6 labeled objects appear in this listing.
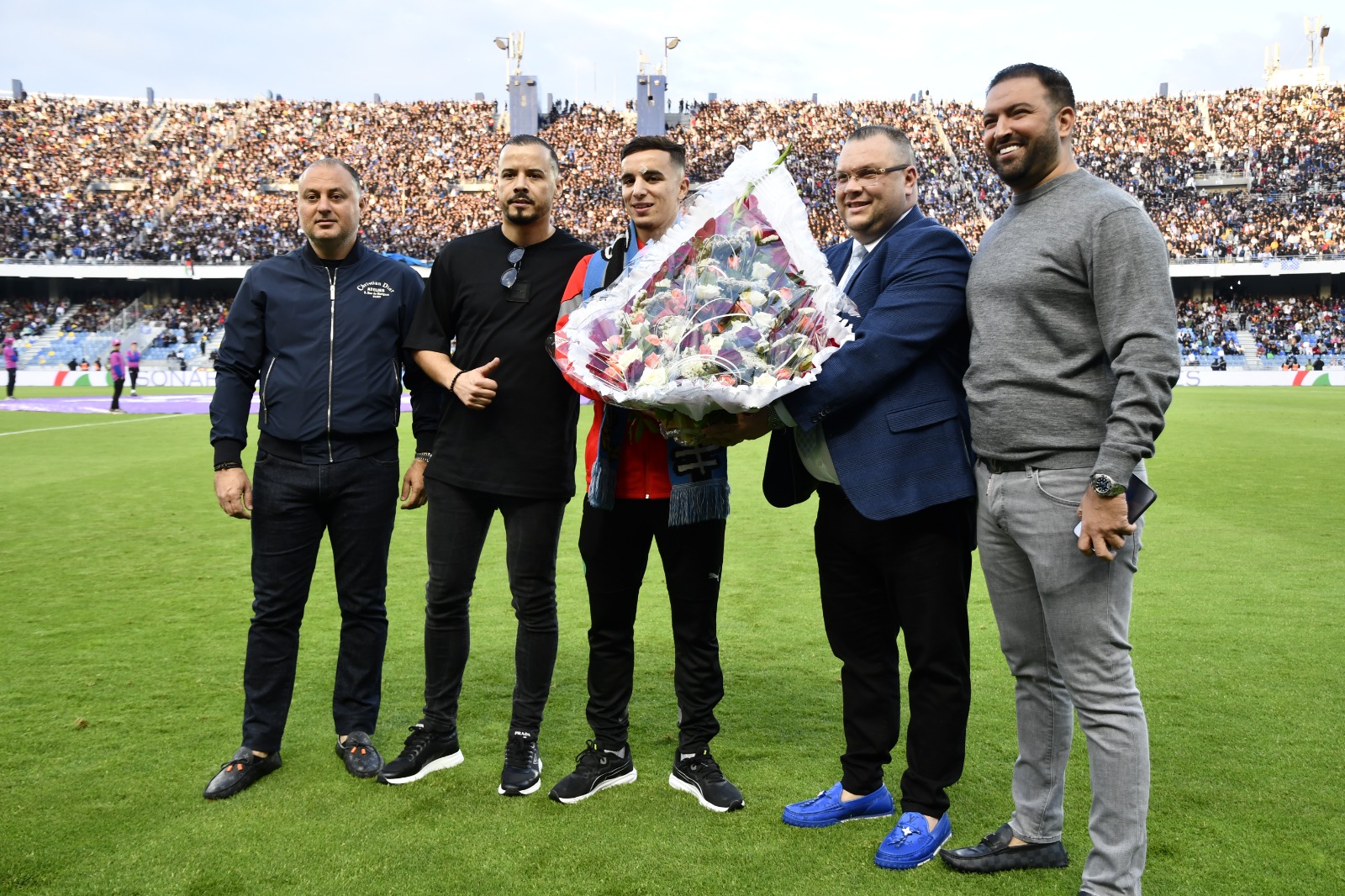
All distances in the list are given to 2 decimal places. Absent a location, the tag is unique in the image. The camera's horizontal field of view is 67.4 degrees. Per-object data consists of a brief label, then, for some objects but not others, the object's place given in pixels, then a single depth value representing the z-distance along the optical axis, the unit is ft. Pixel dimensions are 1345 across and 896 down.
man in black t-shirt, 11.75
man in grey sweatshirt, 8.27
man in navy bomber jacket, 12.22
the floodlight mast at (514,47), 155.53
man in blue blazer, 9.73
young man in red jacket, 11.02
